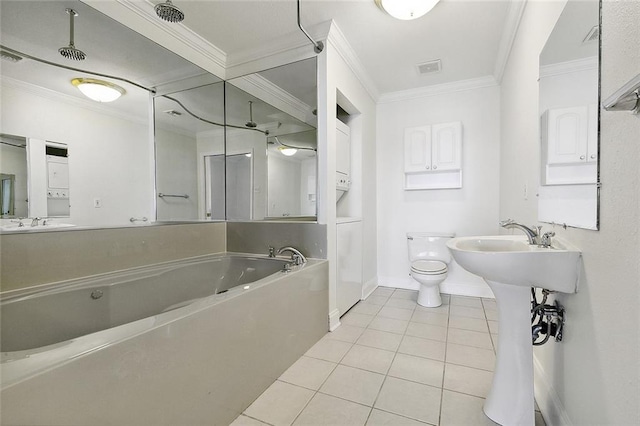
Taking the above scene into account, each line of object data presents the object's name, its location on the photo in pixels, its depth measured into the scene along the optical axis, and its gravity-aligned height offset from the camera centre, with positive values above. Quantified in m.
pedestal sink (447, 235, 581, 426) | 1.04 -0.39
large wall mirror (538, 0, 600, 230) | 0.93 +0.37
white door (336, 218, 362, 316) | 2.41 -0.52
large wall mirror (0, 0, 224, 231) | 1.40 +0.54
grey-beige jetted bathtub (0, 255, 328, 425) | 0.75 -0.55
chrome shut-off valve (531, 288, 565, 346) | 1.17 -0.49
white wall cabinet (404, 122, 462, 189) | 2.95 +0.58
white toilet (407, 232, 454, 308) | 2.60 -0.55
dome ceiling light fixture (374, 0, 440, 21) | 1.75 +1.30
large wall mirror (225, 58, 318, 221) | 2.46 +0.58
